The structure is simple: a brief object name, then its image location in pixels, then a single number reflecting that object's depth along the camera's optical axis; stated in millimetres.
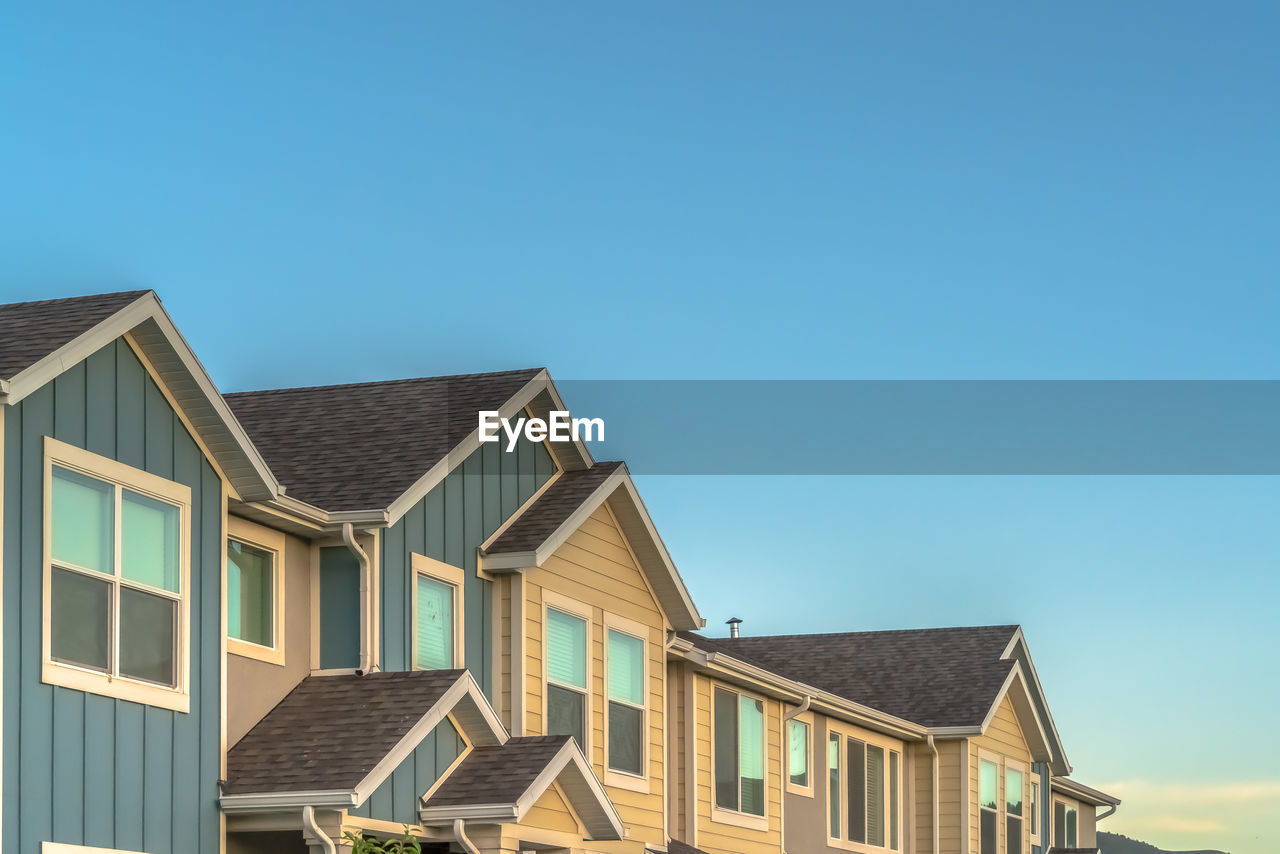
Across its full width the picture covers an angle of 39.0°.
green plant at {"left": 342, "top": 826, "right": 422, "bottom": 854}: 15227
